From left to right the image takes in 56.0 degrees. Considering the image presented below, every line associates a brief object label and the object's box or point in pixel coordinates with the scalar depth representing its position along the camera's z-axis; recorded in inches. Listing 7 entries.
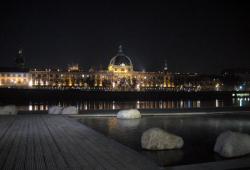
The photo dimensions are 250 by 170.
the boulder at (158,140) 350.8
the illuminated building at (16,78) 4205.3
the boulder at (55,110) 720.1
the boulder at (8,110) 693.8
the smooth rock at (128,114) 675.9
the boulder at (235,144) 320.9
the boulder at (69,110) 713.2
